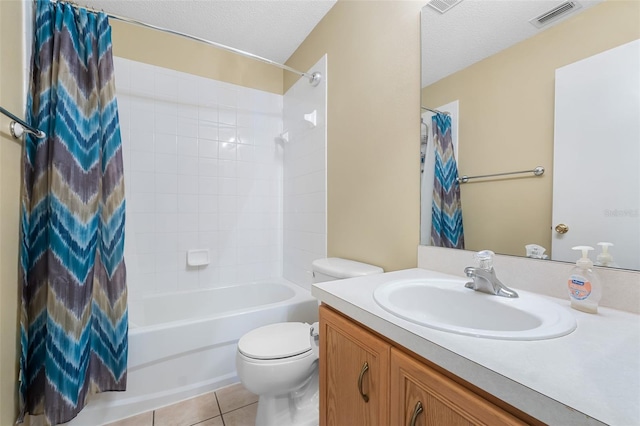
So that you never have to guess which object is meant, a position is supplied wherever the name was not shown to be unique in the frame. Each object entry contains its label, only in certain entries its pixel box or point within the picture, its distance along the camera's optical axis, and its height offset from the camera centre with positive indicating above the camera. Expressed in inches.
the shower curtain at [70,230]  47.1 -4.3
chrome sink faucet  30.2 -8.2
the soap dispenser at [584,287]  25.2 -7.5
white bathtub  56.0 -33.8
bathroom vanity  14.2 -10.6
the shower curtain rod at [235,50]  55.9 +39.5
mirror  29.1 +16.7
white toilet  45.3 -27.8
